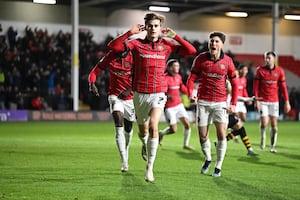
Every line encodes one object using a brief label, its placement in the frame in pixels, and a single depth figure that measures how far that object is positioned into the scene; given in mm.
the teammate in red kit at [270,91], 16672
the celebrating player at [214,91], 11508
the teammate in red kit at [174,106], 17359
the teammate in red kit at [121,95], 11883
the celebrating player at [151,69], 10586
